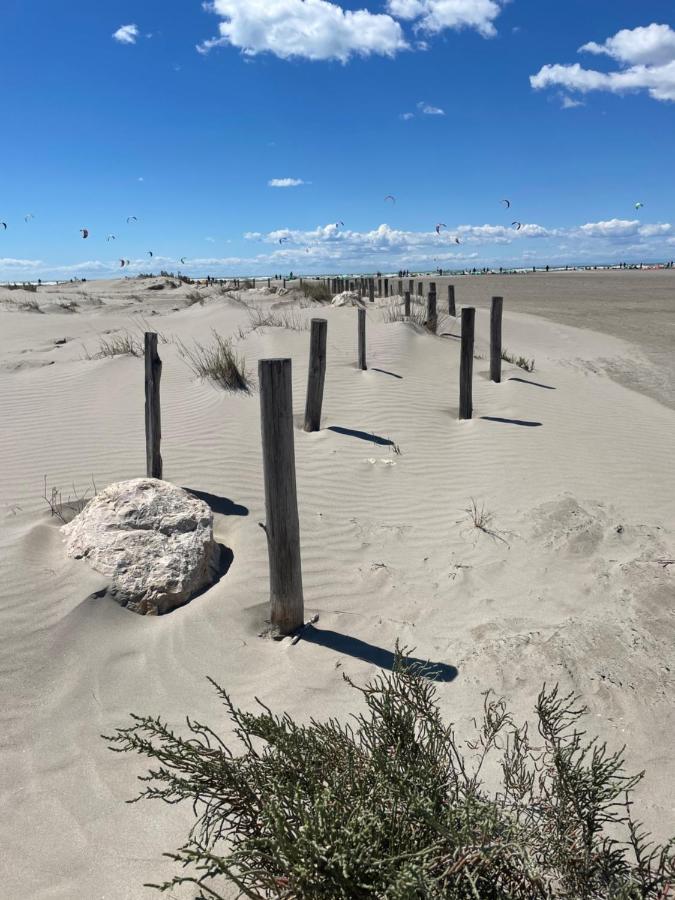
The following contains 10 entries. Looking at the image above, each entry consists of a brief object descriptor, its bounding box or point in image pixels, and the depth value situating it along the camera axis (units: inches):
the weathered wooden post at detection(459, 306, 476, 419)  321.4
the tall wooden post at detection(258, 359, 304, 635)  142.3
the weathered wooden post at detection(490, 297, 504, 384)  396.8
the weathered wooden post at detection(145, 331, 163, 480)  220.4
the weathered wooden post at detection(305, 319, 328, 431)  299.7
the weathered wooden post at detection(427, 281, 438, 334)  591.2
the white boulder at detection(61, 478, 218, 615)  159.6
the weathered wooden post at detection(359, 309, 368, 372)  402.8
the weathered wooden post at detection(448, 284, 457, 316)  804.6
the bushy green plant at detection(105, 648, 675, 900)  64.7
